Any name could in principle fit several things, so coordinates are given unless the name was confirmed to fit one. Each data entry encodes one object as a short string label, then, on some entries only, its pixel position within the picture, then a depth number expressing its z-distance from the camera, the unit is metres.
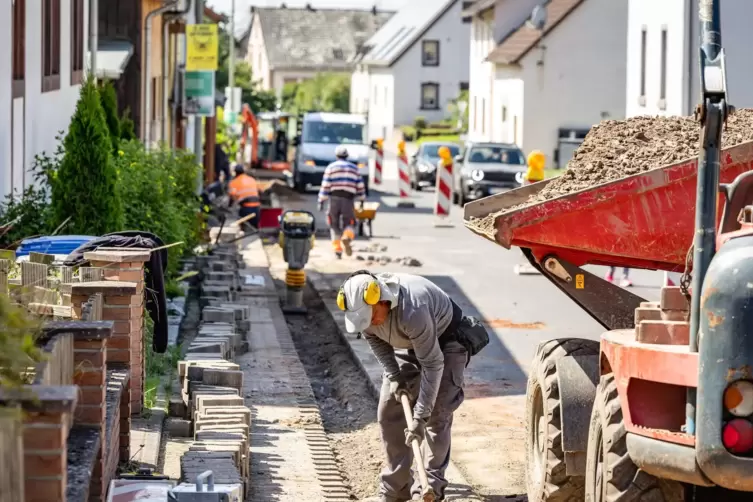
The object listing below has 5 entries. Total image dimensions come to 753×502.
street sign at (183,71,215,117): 33.84
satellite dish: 51.44
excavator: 49.66
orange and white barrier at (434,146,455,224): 29.95
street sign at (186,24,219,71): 31.64
